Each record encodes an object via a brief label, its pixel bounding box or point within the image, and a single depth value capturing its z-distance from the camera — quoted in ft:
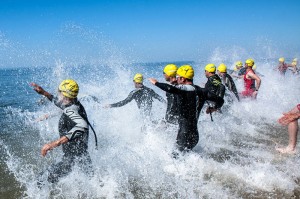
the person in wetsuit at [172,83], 20.29
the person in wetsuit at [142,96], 28.02
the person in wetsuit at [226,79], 33.55
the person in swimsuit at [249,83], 37.50
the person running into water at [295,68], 71.39
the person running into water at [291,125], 20.67
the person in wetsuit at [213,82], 26.63
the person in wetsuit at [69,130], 14.42
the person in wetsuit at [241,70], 45.28
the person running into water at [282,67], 68.30
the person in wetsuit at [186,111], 17.62
